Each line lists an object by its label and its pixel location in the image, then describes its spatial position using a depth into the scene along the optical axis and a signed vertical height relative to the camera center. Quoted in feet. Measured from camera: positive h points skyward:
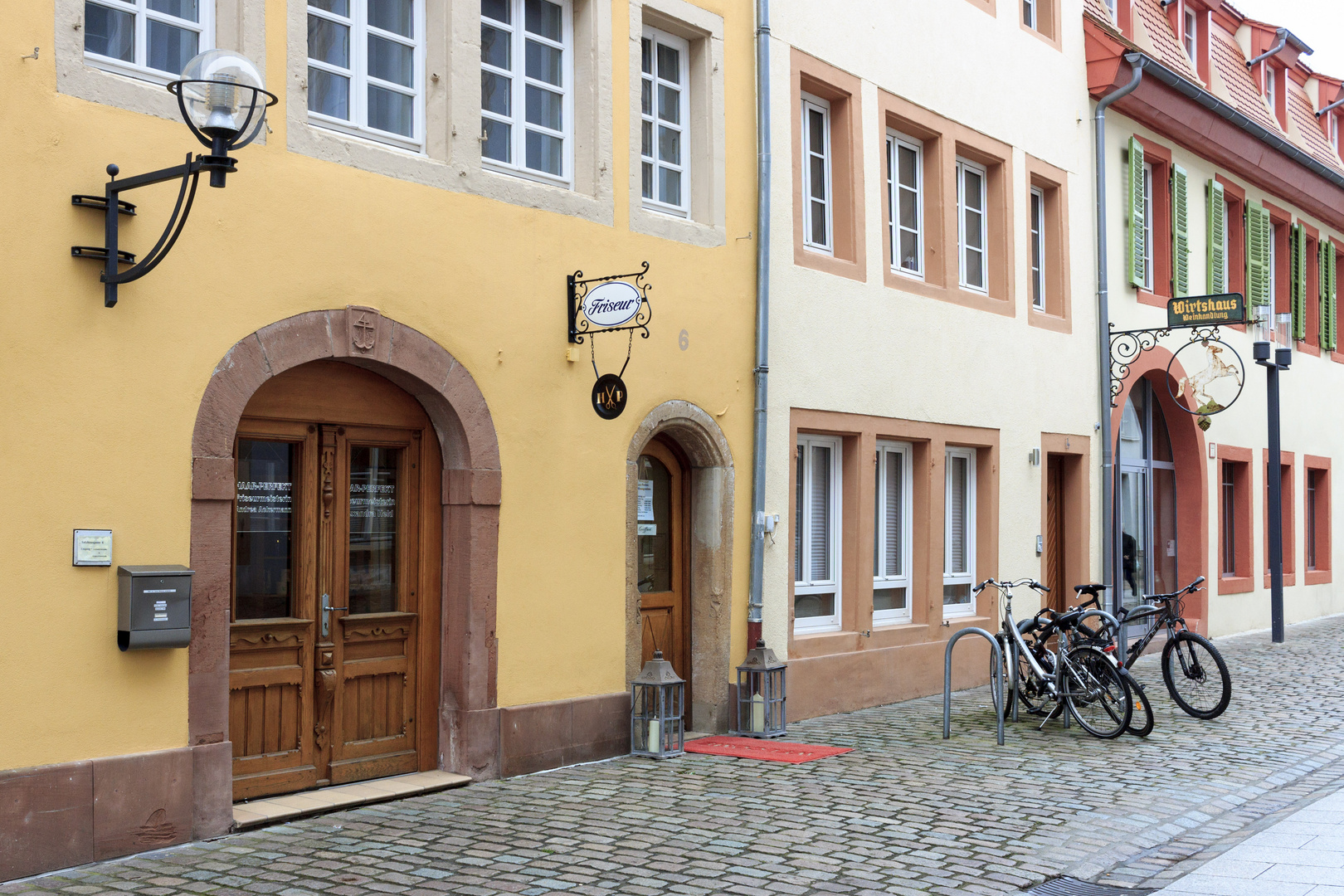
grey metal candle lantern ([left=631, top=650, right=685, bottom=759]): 30.37 -4.02
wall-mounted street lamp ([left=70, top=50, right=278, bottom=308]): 19.16 +5.85
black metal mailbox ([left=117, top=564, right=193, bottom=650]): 21.25 -1.22
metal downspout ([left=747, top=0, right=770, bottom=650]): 34.58 +5.30
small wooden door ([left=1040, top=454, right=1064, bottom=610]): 51.13 -0.10
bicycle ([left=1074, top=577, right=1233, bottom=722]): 35.88 -3.53
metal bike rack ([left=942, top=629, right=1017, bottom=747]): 31.94 -3.63
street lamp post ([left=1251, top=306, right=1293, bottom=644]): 58.34 +3.08
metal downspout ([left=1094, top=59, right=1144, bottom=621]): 51.55 +6.91
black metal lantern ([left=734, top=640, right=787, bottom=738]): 33.58 -4.09
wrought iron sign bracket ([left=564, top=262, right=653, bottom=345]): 29.45 +4.56
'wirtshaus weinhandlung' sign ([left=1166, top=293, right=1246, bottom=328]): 48.01 +7.62
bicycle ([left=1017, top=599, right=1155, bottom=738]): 32.22 -2.63
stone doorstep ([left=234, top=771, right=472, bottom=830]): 23.44 -4.83
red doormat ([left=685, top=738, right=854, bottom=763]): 30.63 -5.00
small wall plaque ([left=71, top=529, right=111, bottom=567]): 20.94 -0.31
